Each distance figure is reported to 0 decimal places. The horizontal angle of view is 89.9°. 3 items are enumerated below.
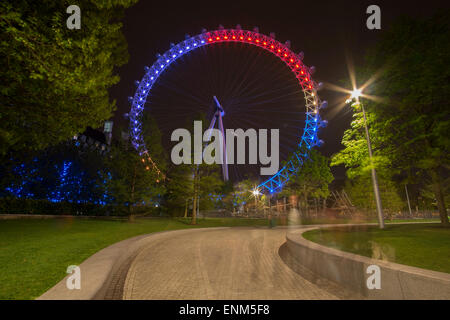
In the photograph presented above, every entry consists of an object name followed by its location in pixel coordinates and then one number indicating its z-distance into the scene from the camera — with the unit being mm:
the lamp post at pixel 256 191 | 42344
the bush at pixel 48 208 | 22641
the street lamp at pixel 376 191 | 11523
